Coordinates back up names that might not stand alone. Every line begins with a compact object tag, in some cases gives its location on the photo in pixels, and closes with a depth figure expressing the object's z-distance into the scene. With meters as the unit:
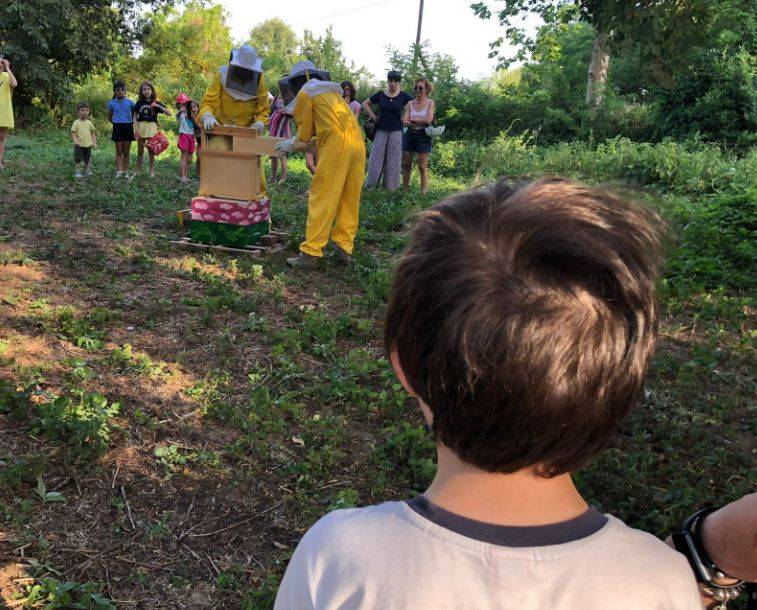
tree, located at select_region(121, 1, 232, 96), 26.41
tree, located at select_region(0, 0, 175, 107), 17.49
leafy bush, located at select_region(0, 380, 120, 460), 3.11
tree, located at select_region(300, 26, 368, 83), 24.08
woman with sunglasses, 10.42
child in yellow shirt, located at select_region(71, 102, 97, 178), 10.29
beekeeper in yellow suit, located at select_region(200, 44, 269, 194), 7.12
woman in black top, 10.66
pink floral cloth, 6.57
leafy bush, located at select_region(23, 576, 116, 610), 2.27
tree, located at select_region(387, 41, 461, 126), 19.86
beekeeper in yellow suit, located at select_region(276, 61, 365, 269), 6.27
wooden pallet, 6.57
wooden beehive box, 6.46
